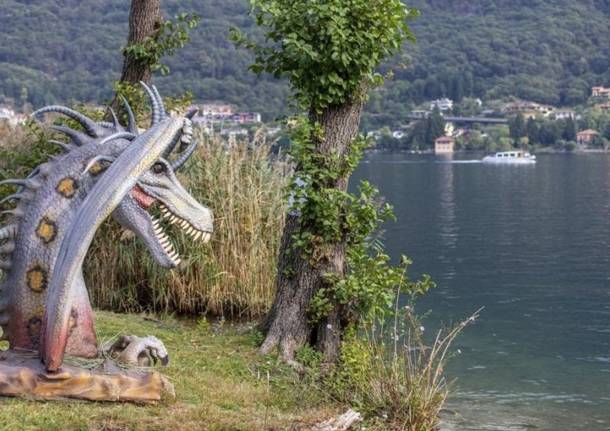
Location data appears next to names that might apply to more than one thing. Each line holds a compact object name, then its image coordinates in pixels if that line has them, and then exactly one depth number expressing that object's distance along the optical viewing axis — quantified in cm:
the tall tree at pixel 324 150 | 843
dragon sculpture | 612
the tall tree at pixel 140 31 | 1155
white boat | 7575
